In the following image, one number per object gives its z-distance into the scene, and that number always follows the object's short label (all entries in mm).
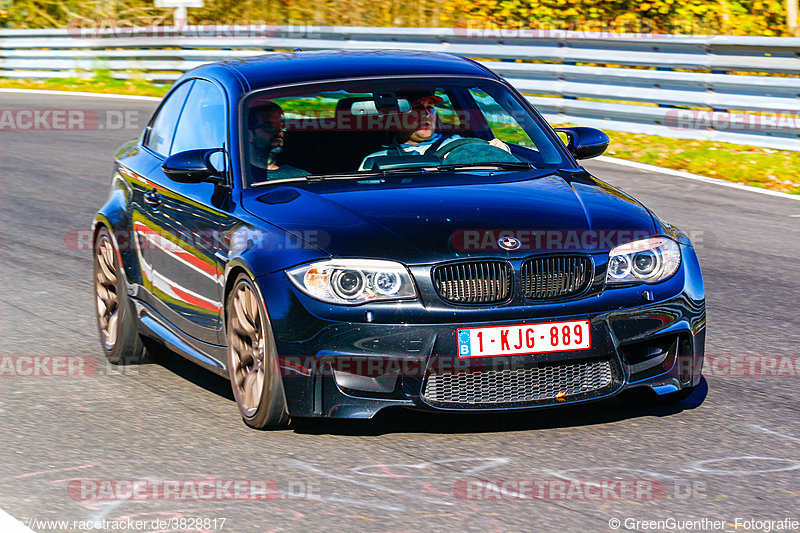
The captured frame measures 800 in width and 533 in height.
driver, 13375
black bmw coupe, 10578
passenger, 12641
